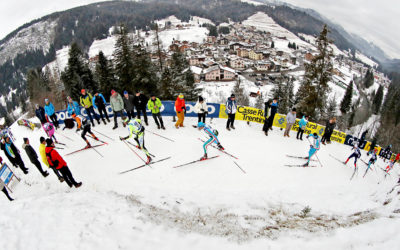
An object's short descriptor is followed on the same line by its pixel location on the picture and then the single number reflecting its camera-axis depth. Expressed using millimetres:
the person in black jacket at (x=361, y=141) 15023
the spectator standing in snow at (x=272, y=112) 12203
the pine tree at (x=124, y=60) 25234
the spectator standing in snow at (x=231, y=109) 11565
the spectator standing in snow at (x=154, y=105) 10917
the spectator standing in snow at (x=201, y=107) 11469
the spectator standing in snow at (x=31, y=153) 7800
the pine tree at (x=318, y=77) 18891
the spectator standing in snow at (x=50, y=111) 11914
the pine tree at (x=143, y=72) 25109
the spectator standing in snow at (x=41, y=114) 12109
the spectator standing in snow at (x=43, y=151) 7177
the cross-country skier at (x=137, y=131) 8352
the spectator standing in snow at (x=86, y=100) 11591
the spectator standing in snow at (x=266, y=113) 12413
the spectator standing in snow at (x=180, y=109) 11398
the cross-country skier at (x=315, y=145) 9617
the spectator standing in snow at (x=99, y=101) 11742
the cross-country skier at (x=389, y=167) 12916
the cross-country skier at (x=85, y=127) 9898
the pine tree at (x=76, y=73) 29922
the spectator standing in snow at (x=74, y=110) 11009
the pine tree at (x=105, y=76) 29047
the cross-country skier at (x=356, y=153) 10466
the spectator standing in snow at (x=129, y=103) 11530
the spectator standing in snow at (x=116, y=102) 11328
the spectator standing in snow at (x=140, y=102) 11695
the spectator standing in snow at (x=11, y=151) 8660
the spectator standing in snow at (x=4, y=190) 7180
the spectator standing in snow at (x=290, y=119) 12164
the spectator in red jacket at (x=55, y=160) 6910
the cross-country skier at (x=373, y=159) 11367
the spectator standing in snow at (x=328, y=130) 12438
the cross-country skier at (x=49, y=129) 9969
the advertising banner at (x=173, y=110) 13828
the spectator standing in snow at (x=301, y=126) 11945
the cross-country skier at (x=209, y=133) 8638
